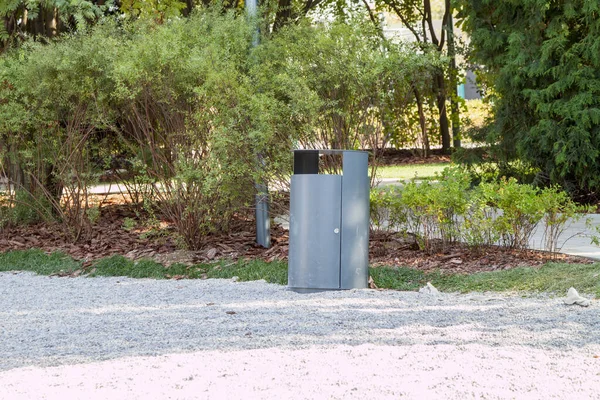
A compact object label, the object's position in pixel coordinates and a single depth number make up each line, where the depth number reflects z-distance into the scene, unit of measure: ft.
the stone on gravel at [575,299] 31.31
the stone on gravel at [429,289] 37.09
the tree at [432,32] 142.41
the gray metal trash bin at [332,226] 37.22
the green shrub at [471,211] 41.75
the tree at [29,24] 69.97
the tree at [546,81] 62.72
